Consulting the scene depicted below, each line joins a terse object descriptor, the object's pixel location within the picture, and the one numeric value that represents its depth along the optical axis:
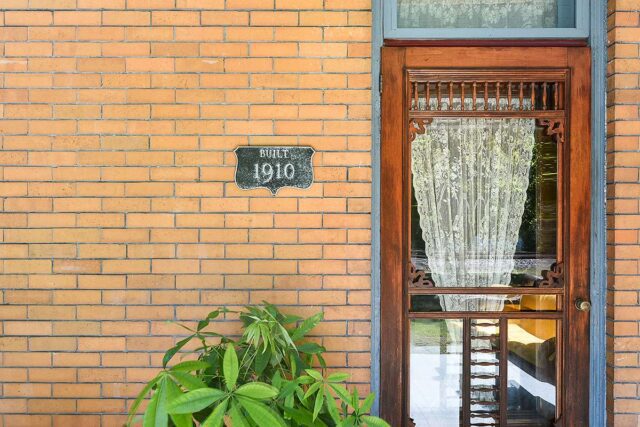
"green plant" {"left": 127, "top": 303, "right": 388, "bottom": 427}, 1.70
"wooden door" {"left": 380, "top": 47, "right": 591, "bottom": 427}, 2.76
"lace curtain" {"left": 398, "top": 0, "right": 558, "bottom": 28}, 2.81
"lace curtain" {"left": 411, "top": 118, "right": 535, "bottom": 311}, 2.80
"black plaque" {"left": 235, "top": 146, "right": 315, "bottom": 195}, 2.66
